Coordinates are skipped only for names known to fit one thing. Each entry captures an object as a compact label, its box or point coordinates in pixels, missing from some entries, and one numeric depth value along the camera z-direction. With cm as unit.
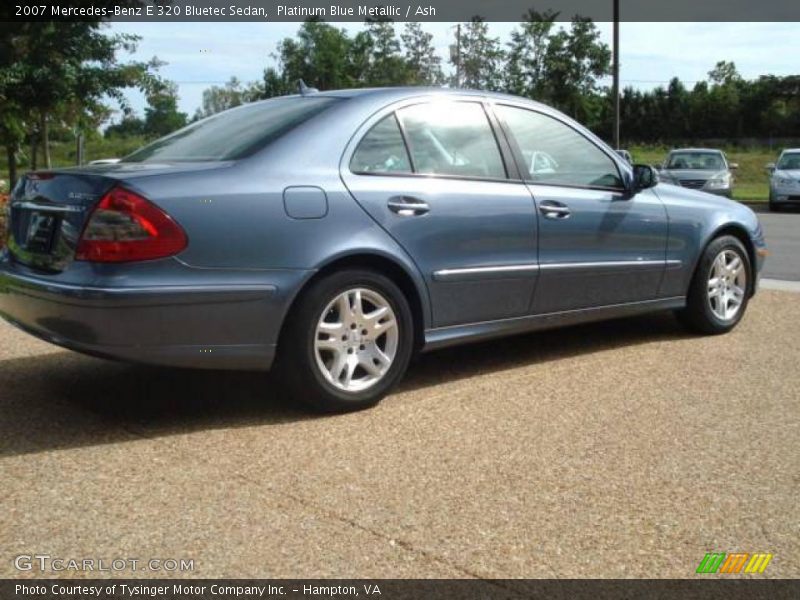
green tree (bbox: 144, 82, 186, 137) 8744
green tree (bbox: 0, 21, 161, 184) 1253
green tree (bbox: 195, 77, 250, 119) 8184
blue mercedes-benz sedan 385
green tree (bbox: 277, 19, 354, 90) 5800
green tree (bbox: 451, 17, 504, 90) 4547
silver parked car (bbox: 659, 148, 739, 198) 2211
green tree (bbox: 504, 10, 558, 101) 4241
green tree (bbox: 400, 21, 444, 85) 4912
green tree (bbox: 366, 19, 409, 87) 4838
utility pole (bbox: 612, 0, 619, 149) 2625
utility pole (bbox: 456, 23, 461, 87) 4683
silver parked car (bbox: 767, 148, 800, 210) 2278
